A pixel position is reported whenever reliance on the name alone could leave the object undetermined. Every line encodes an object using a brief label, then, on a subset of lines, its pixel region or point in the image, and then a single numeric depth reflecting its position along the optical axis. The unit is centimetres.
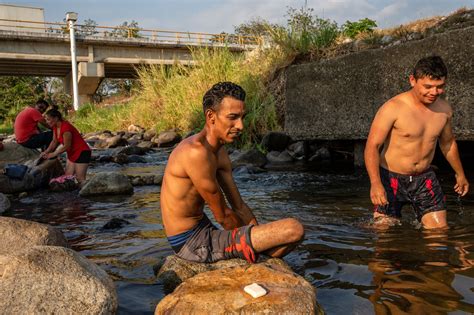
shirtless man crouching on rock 341
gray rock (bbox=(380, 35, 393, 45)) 1009
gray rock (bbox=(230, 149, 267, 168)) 1002
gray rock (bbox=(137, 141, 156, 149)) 1456
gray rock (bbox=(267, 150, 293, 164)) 1042
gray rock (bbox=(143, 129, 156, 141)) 1661
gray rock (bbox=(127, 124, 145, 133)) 1859
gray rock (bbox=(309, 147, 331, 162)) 1032
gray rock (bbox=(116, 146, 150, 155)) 1361
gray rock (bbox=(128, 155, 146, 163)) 1255
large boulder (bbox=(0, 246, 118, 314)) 265
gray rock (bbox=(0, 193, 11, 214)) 687
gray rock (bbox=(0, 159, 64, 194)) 838
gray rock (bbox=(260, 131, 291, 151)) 1095
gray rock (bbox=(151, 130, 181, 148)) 1505
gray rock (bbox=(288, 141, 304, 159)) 1065
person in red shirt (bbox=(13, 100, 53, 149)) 1163
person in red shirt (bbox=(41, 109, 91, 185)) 887
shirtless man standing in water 459
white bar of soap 260
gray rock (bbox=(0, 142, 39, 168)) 1084
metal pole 3170
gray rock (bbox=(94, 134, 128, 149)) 1619
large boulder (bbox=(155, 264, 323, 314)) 255
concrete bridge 3250
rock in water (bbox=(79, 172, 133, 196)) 789
